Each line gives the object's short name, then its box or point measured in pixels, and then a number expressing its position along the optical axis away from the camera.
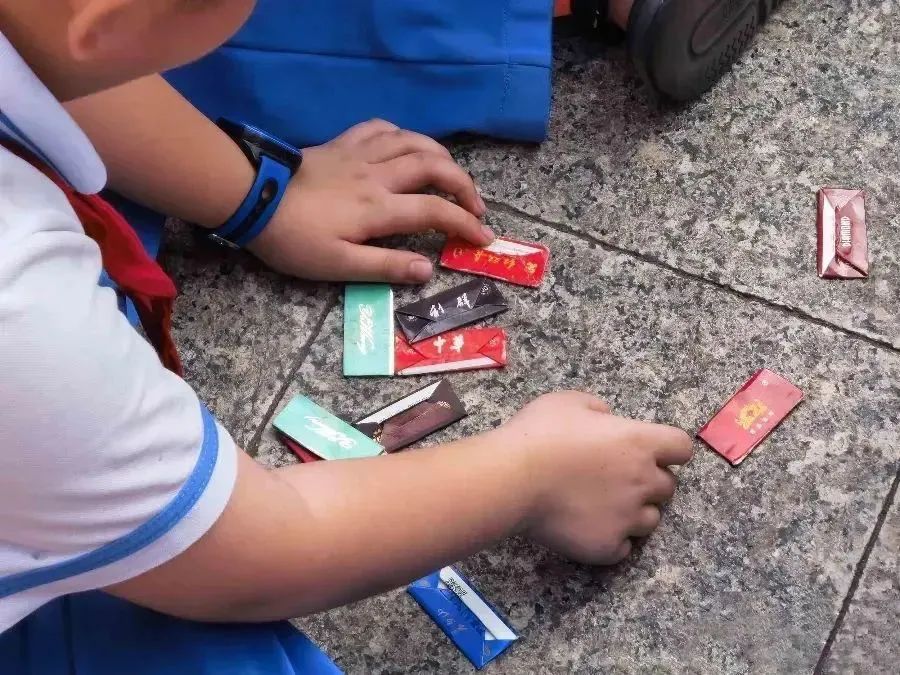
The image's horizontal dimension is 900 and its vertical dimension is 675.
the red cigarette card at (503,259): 1.14
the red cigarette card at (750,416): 1.01
